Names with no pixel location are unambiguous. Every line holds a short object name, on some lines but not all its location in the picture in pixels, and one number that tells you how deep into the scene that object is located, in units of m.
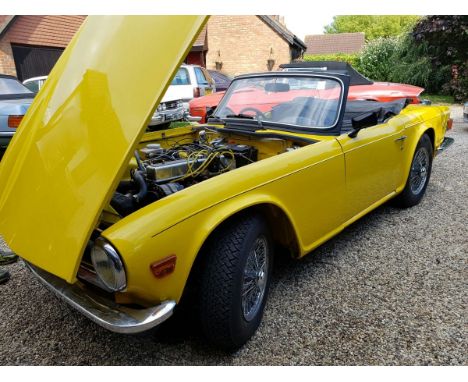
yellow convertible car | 1.86
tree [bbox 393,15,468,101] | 13.36
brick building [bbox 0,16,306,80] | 20.00
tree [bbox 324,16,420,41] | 56.56
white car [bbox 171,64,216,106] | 9.76
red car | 6.60
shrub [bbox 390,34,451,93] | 16.03
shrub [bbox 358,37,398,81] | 18.42
